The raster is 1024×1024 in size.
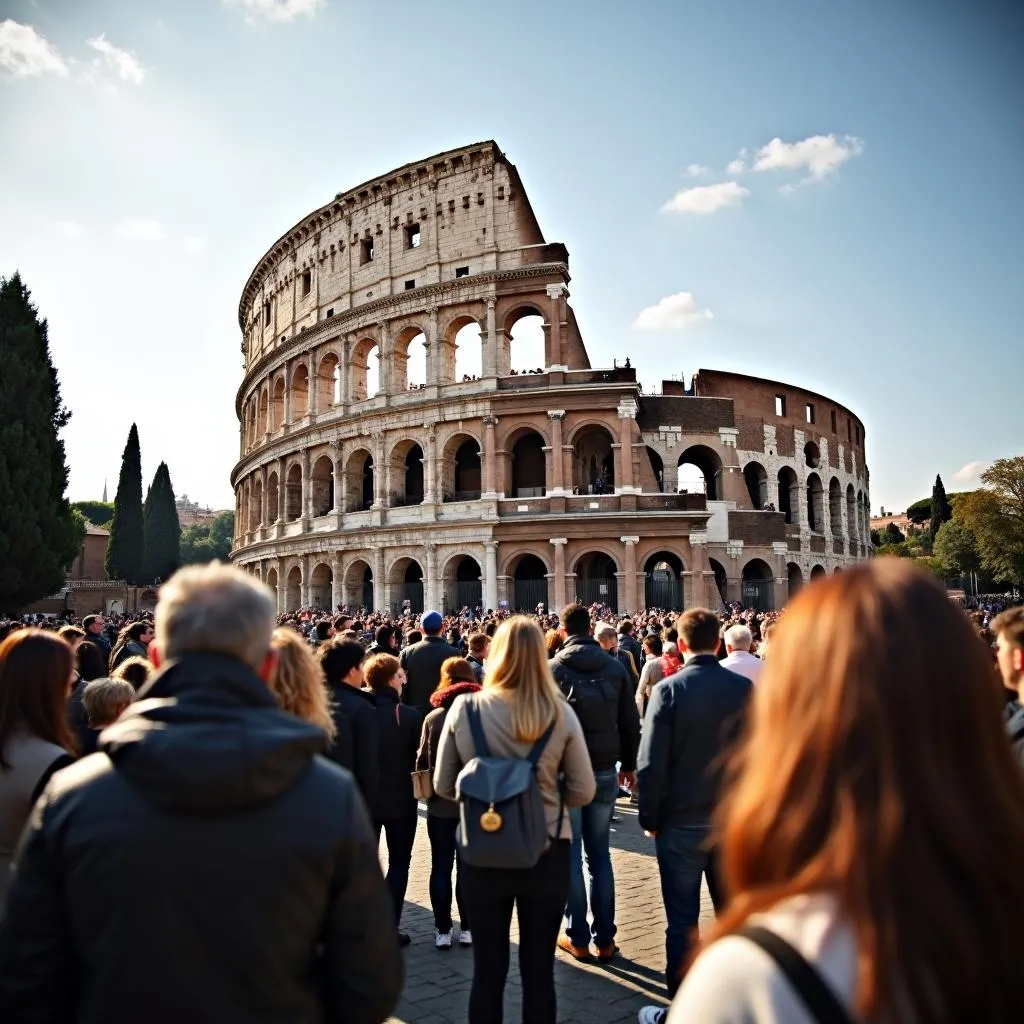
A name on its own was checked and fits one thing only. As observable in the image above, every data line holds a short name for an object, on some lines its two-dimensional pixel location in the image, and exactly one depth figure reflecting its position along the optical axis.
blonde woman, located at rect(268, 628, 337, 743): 3.62
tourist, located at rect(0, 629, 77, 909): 2.90
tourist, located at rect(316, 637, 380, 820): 4.59
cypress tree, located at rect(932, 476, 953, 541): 75.13
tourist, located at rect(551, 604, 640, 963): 5.05
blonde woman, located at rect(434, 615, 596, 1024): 3.46
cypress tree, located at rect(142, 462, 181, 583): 54.84
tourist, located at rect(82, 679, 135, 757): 4.19
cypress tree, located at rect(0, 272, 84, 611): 26.22
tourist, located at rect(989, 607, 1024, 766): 3.48
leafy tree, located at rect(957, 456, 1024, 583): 42.53
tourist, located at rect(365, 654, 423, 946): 5.29
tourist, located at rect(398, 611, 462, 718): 7.07
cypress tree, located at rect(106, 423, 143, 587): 50.59
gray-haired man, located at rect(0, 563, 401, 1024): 1.67
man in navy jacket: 4.20
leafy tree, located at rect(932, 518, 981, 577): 52.75
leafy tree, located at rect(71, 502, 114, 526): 92.12
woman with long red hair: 1.04
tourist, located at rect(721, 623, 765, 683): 5.44
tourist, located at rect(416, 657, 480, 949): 5.08
